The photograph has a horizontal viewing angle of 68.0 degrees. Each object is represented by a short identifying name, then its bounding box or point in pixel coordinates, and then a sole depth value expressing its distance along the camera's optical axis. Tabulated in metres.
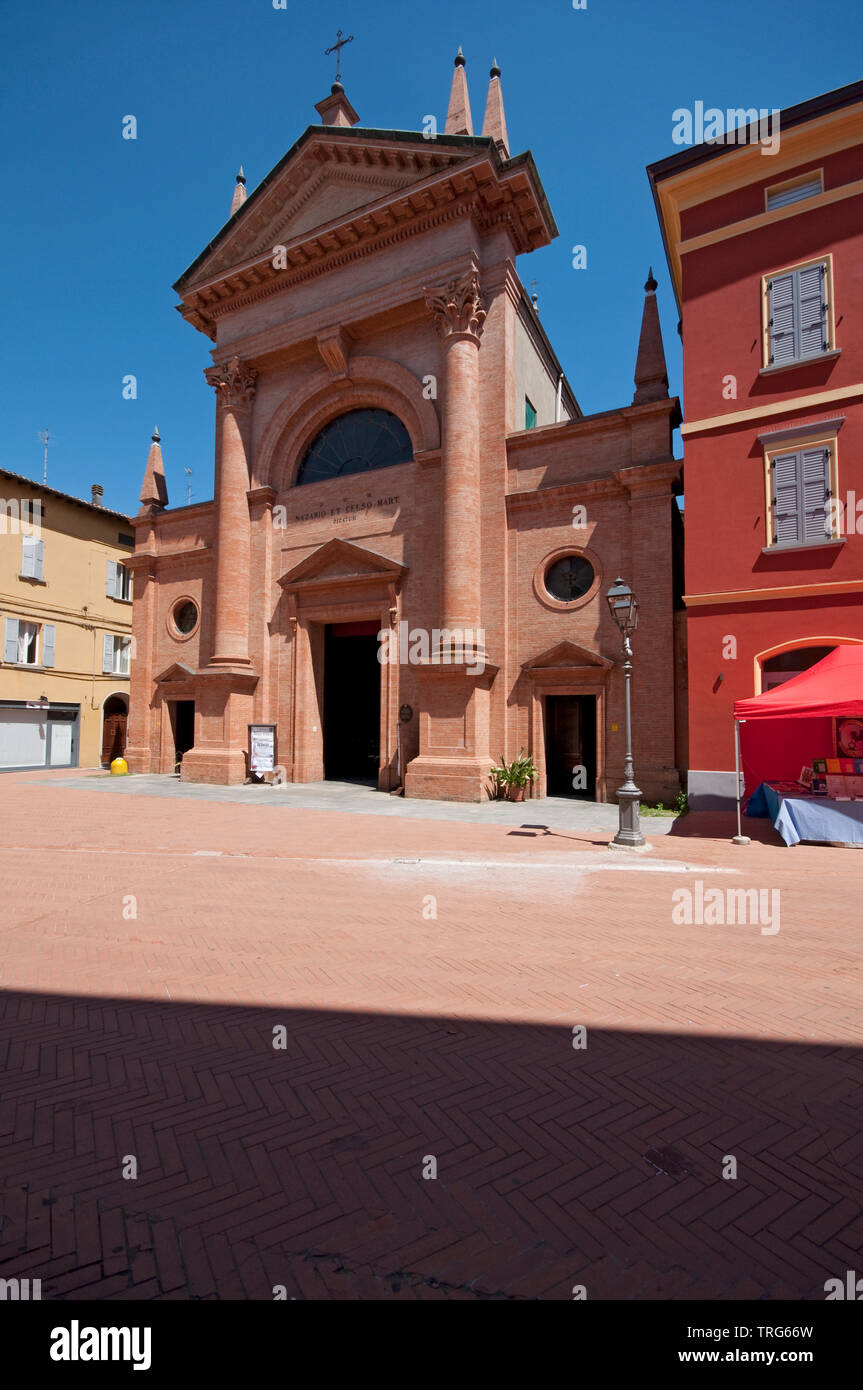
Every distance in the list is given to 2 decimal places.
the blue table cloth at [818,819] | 10.70
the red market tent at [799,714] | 10.64
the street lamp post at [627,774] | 10.67
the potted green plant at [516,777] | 17.72
